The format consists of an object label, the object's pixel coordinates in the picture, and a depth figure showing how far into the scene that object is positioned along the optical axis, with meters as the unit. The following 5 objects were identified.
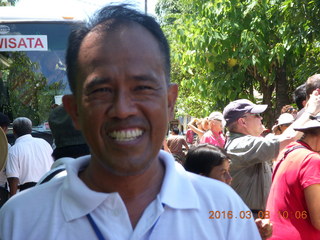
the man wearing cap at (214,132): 6.11
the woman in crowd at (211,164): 2.69
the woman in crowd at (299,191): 2.52
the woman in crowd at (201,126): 7.45
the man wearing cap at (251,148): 3.06
